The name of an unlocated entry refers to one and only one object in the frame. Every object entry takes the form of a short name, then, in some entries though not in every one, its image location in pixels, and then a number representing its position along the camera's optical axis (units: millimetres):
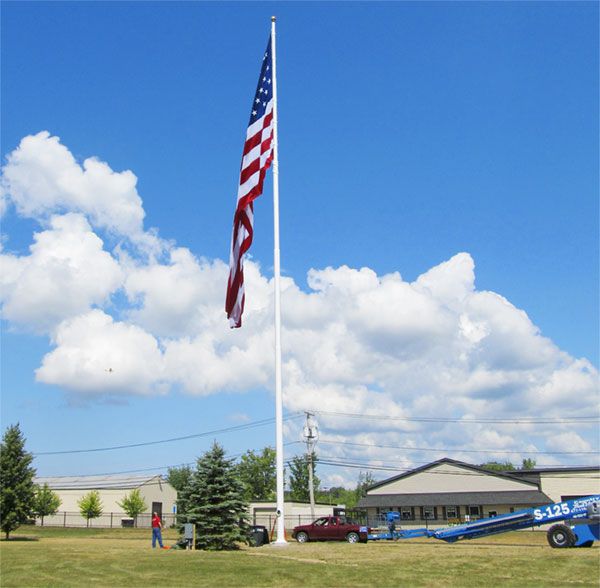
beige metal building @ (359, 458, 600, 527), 62062
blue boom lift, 25297
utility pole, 53138
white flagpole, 23078
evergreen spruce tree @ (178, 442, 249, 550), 25609
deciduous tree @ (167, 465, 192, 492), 116812
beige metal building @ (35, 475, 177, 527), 72688
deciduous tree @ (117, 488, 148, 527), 72125
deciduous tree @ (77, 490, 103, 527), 70312
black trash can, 27312
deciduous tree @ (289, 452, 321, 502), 101938
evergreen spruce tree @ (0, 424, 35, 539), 39688
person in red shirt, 27625
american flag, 24062
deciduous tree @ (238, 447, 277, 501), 103062
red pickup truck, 37156
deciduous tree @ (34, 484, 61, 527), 65012
